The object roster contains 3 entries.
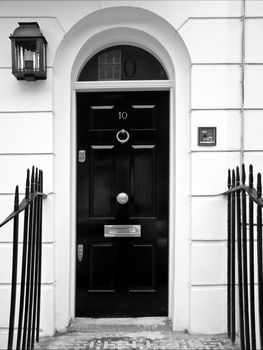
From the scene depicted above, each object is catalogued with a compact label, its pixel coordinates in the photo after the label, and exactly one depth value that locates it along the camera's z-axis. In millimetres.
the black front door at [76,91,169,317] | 4047
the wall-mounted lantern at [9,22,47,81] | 3637
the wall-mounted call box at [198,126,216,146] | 3746
